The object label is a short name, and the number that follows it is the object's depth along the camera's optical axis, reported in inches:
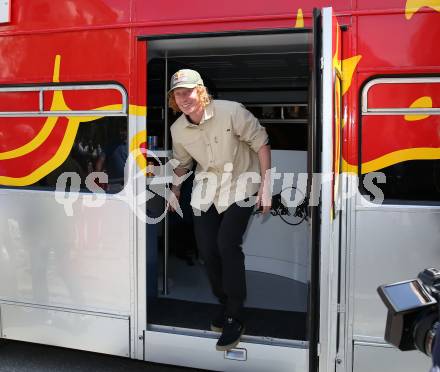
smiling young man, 119.6
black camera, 57.4
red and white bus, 105.0
